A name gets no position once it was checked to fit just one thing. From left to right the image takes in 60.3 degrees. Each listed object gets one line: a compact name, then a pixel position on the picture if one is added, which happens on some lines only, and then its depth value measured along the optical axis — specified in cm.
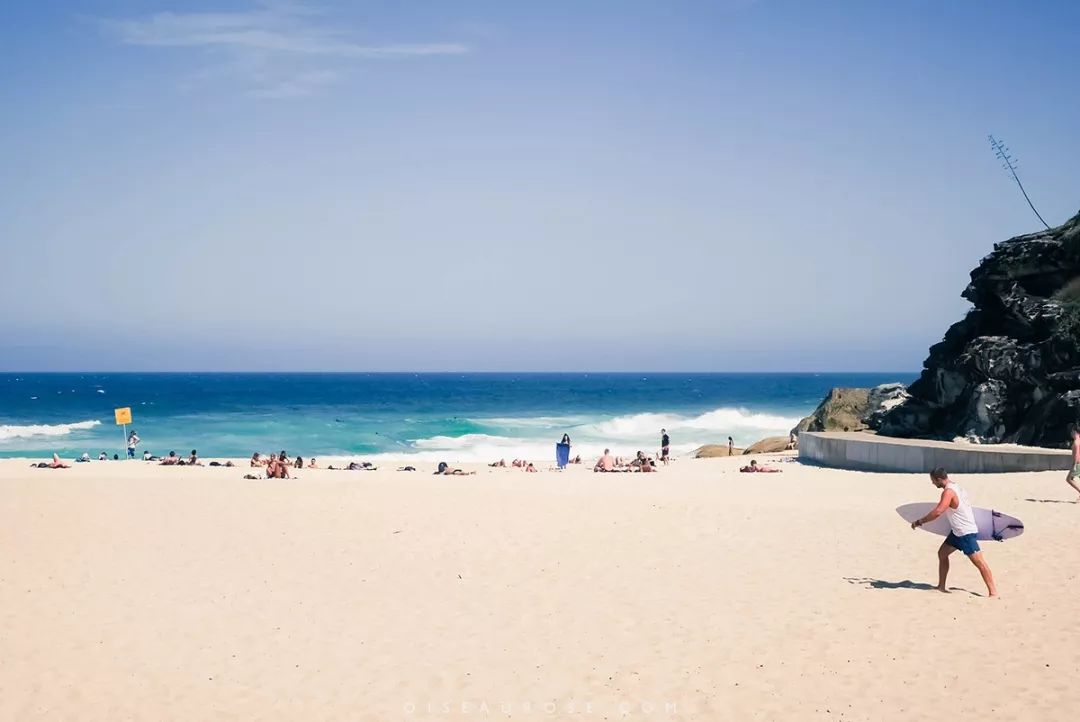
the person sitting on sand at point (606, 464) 3032
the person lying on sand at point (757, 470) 2798
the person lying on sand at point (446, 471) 2870
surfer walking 1104
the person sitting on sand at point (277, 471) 2631
